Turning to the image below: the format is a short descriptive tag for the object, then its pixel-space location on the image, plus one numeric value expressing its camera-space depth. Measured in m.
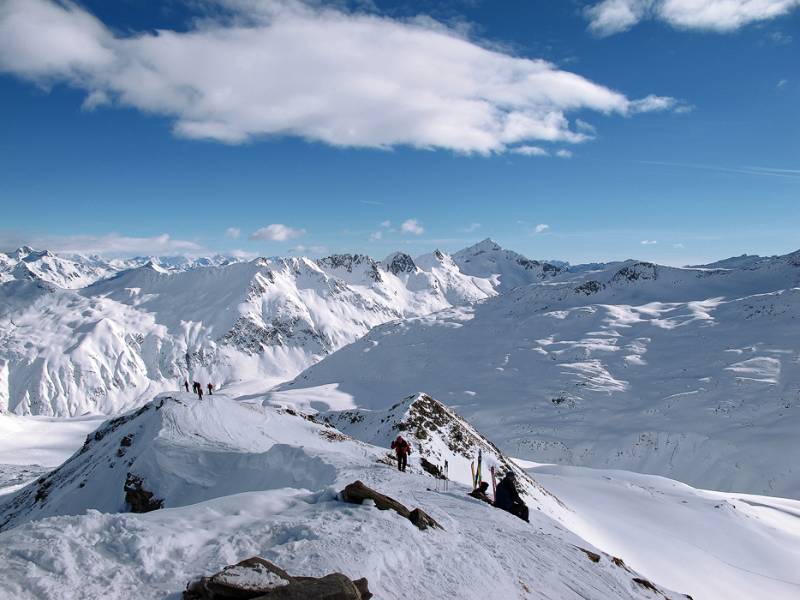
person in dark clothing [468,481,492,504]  18.84
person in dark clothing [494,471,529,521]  17.67
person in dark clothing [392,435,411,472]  22.77
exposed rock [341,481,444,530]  12.43
